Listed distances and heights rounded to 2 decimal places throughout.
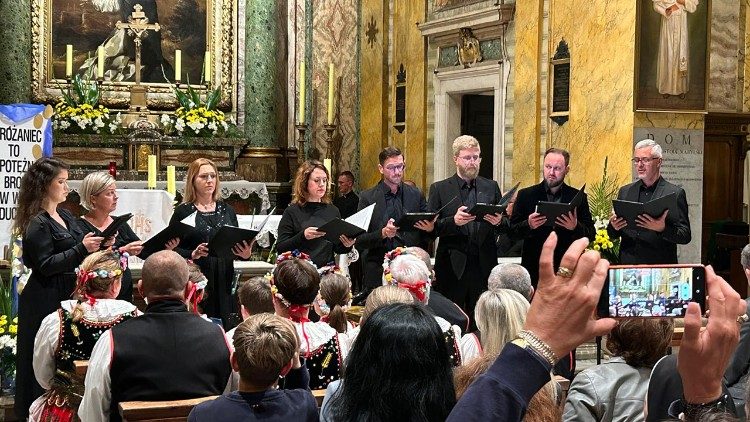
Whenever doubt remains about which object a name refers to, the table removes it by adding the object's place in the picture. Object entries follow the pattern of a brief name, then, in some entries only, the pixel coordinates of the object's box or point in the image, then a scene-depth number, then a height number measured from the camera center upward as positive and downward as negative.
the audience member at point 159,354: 3.93 -0.69
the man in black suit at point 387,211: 7.52 -0.30
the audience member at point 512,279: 4.91 -0.50
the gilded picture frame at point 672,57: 10.42 +1.14
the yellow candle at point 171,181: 8.08 -0.10
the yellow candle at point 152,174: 8.63 -0.05
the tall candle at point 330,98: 12.42 +0.83
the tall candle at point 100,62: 12.38 +1.22
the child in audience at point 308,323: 4.26 -0.62
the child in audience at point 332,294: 5.04 -0.59
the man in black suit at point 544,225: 7.57 -0.31
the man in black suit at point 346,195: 12.74 -0.31
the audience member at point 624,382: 3.42 -0.67
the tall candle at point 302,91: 12.22 +0.89
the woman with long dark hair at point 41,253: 5.83 -0.47
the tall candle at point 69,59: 12.55 +1.26
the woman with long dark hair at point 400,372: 2.34 -0.44
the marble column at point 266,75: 14.20 +1.24
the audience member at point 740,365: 3.99 -0.72
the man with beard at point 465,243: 7.64 -0.52
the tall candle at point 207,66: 12.86 +1.23
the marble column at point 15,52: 13.12 +1.41
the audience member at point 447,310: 5.17 -0.68
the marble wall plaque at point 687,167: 10.62 +0.06
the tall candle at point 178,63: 12.75 +1.25
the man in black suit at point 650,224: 7.11 -0.34
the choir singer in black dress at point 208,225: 6.95 -0.38
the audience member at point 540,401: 2.53 -0.55
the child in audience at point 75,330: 4.62 -0.71
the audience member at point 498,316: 3.93 -0.54
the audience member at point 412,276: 5.00 -0.50
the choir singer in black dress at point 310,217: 7.06 -0.32
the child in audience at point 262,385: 3.12 -0.65
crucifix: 13.17 +1.68
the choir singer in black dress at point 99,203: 6.27 -0.22
